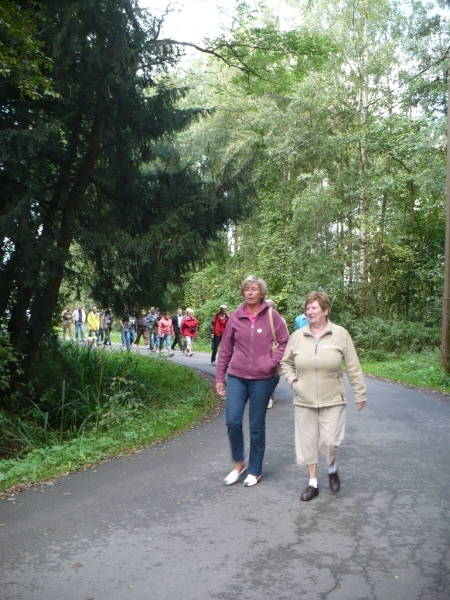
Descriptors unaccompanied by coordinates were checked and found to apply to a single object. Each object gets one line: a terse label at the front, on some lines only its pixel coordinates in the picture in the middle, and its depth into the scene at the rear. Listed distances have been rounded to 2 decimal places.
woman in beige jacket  6.13
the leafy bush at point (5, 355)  9.50
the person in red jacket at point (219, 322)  19.39
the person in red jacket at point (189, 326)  25.62
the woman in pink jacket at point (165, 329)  26.28
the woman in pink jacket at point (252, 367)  6.42
